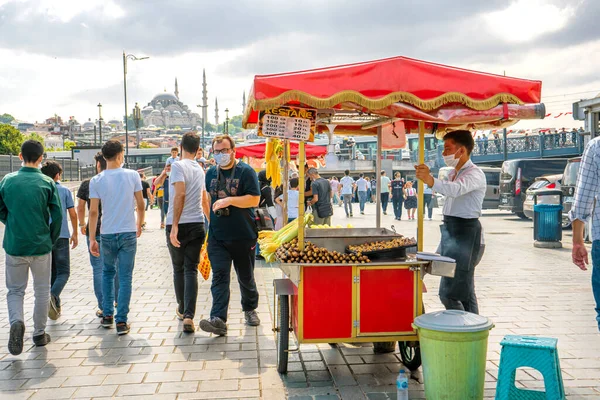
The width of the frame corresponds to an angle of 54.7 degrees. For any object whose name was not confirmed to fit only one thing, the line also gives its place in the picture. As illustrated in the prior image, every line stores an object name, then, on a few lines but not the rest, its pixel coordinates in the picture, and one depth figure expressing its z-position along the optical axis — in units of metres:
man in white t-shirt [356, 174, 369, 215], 24.59
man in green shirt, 5.19
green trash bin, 3.67
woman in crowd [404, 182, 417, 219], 21.72
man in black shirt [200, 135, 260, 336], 5.64
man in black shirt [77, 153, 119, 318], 6.40
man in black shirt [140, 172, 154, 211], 11.90
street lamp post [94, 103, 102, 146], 44.60
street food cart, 4.25
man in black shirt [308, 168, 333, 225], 11.54
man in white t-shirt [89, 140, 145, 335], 5.81
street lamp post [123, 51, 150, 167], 31.83
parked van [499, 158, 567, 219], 20.28
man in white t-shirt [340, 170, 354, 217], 23.88
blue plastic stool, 3.54
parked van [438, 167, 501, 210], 24.09
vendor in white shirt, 4.54
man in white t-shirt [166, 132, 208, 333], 5.81
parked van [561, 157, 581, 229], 14.31
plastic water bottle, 3.68
